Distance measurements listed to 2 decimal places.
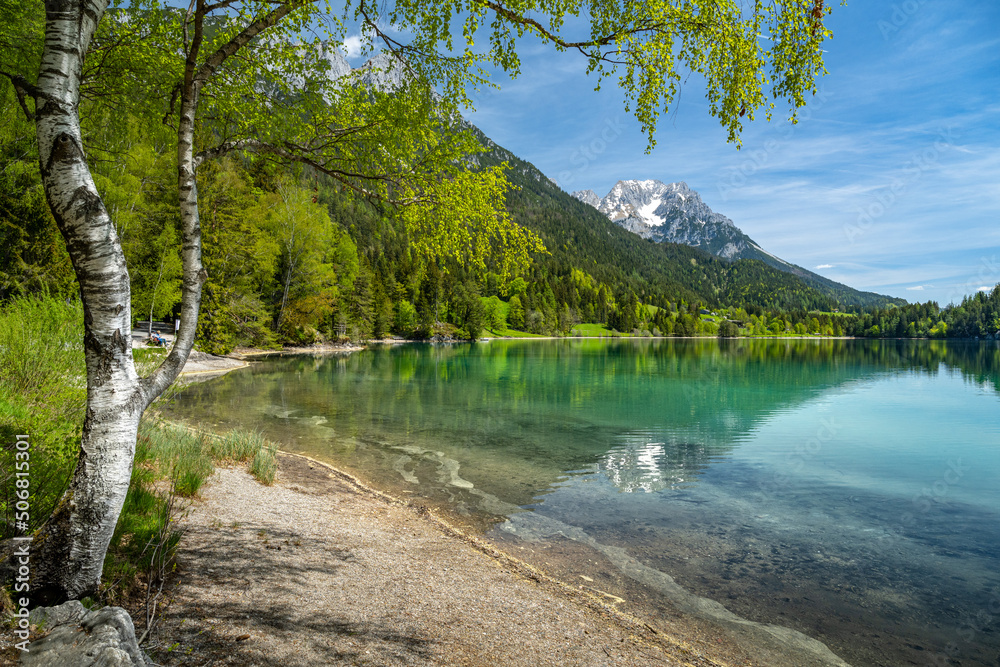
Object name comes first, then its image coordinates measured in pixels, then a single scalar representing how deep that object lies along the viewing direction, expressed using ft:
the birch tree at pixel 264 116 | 13.38
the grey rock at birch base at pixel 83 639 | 10.55
